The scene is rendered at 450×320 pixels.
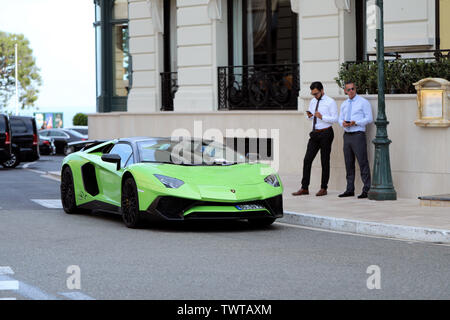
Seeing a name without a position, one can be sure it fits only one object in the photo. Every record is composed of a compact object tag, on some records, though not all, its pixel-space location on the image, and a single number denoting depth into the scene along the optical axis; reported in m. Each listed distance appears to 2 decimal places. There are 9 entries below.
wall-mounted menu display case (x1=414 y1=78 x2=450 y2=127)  14.44
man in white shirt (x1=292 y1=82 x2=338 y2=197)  15.25
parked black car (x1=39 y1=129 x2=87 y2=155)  41.47
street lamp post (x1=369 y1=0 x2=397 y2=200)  14.39
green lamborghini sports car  11.29
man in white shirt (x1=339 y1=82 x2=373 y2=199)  14.95
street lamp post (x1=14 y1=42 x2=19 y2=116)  74.90
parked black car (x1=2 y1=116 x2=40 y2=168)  29.23
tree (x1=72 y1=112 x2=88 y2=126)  66.38
